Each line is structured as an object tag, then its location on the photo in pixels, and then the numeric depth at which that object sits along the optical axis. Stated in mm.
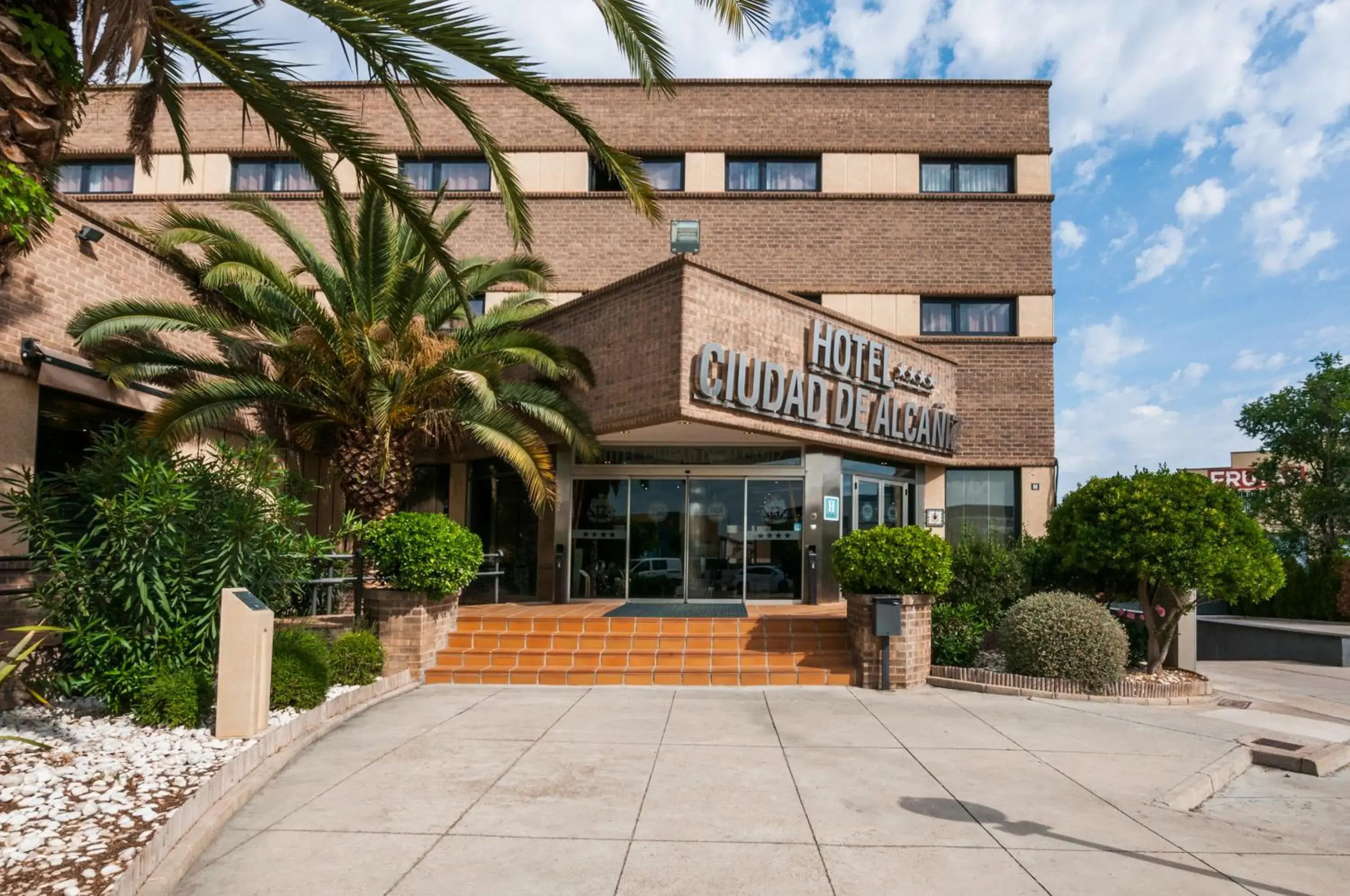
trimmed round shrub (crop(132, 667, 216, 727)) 7809
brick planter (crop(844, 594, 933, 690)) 11945
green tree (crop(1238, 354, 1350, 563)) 30797
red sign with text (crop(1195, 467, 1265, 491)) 56969
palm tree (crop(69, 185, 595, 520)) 13586
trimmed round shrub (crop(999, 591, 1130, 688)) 11617
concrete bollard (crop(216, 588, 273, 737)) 7633
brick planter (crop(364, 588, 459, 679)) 11930
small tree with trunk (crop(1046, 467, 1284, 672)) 12328
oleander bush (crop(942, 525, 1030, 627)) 14070
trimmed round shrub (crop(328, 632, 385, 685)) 10398
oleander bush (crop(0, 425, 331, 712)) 8211
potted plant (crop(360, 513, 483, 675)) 11922
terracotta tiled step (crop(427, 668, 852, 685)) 12055
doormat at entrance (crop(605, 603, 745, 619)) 14880
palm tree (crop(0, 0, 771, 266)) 5777
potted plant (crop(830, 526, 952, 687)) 12008
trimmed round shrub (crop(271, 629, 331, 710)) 8719
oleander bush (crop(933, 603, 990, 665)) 12727
